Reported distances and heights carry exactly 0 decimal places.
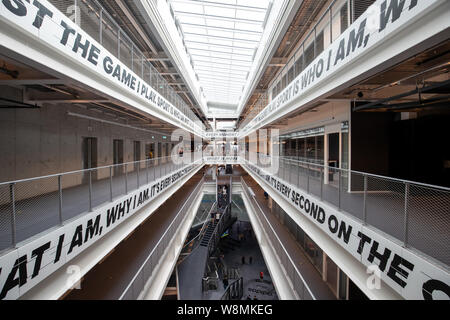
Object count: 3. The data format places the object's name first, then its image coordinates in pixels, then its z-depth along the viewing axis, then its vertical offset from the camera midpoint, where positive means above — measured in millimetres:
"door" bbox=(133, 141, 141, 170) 12867 +141
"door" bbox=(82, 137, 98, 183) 8086 +13
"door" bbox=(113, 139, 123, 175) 10464 +67
